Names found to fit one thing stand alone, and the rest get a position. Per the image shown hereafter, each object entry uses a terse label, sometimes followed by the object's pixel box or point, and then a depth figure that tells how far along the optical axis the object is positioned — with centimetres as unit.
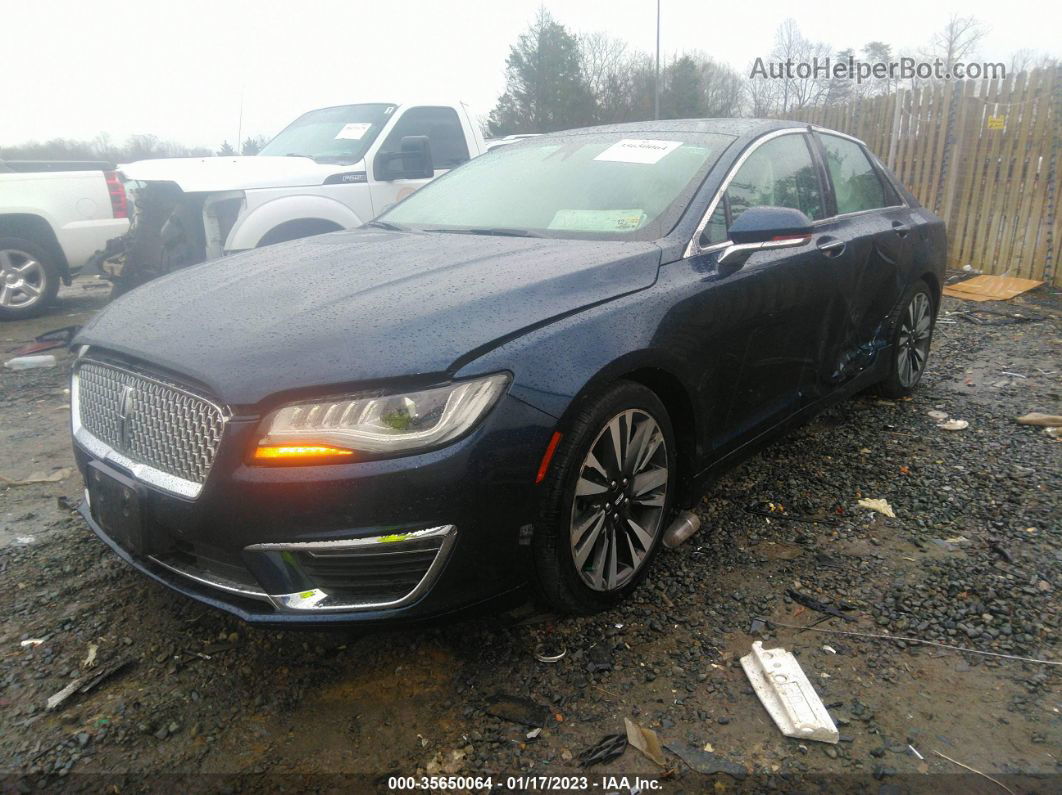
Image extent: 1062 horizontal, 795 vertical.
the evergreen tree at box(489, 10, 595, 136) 3891
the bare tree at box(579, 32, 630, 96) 4438
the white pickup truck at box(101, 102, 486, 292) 586
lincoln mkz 186
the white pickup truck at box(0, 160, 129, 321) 737
